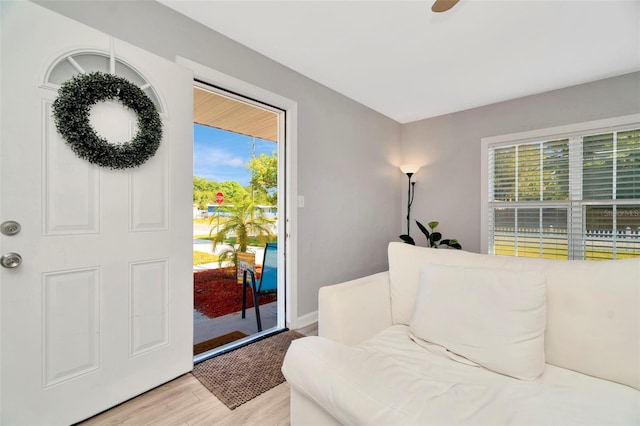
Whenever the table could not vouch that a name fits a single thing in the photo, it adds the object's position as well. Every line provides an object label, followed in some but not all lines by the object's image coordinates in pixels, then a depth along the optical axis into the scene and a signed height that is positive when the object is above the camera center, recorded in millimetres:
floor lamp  3977 +291
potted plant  3443 -343
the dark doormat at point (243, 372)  1656 -1074
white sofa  840 -549
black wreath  1360 +485
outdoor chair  2916 -645
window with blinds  2668 +175
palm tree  3719 -172
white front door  1255 -151
